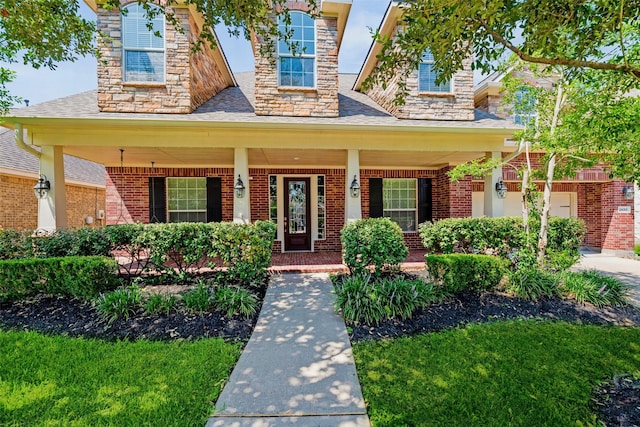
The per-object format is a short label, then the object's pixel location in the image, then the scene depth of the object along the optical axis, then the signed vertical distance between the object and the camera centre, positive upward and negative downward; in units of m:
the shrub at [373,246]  5.77 -0.77
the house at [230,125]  6.30 +1.80
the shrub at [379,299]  4.30 -1.42
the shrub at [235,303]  4.49 -1.48
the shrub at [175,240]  5.57 -0.59
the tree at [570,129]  3.56 +1.07
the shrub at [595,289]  4.92 -1.45
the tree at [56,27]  3.75 +2.75
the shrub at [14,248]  5.52 -0.70
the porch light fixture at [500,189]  7.04 +0.42
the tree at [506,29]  2.67 +1.79
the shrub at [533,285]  5.03 -1.37
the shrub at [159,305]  4.41 -1.45
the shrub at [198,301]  4.51 -1.43
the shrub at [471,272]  5.08 -1.15
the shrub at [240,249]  5.62 -0.79
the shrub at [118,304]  4.34 -1.42
